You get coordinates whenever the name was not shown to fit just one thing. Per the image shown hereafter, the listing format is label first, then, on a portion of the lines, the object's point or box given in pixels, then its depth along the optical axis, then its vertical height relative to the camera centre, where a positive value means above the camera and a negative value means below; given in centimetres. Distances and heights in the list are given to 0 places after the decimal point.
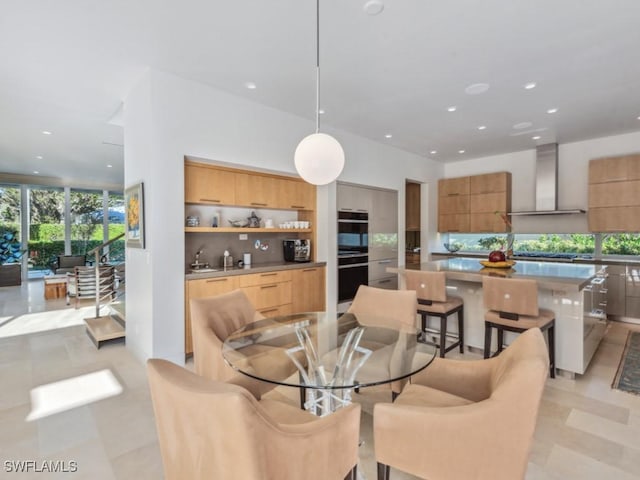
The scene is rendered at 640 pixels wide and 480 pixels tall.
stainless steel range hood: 567 +98
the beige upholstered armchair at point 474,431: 121 -77
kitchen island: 288 -64
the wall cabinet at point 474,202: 623 +66
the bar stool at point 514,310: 272 -66
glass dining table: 165 -71
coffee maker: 461 -21
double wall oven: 496 -27
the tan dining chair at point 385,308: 250 -61
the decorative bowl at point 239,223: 416 +16
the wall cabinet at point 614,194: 485 +62
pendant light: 222 +54
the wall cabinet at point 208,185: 354 +57
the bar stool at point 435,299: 325 -67
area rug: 278 -131
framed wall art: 325 +20
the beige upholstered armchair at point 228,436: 94 -65
